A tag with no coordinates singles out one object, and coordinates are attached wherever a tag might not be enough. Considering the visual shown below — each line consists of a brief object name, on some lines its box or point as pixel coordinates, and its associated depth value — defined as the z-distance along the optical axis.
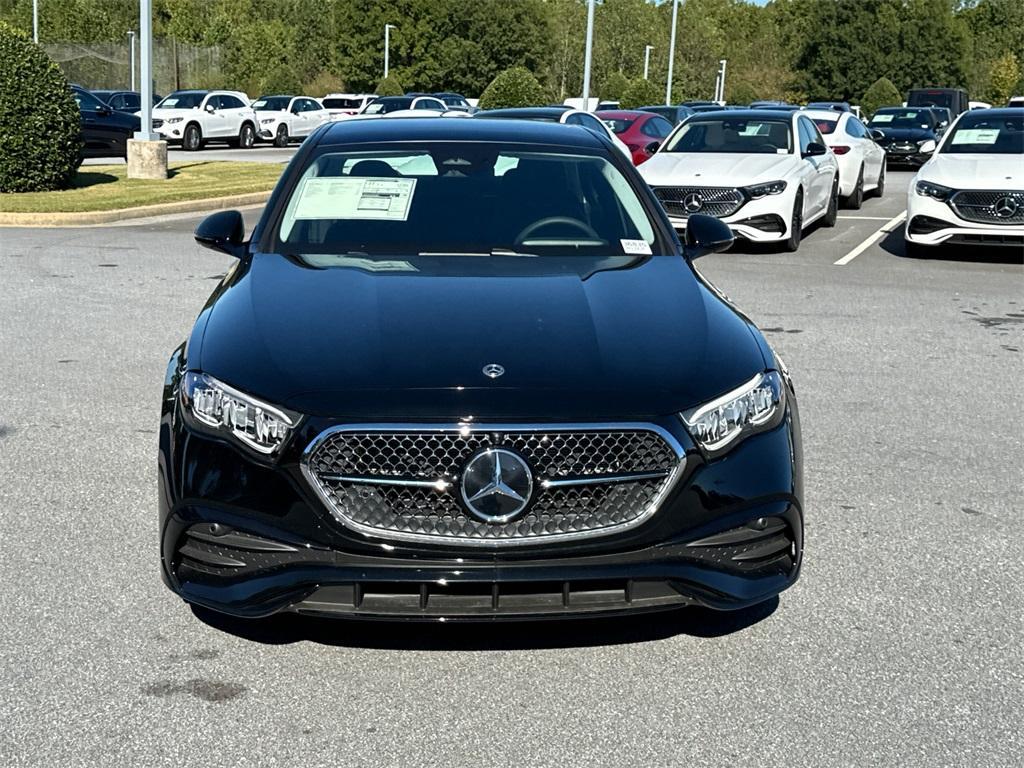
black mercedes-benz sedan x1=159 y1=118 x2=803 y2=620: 3.60
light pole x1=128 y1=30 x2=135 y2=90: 50.12
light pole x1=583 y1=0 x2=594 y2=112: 39.00
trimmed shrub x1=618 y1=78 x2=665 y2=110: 56.03
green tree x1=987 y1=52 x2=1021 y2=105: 99.94
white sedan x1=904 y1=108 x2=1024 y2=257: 13.43
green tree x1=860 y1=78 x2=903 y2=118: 74.75
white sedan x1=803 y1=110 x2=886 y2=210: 19.80
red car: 23.41
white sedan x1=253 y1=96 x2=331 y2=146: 39.62
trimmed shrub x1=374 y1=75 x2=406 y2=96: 63.59
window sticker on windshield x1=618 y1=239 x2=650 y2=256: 5.18
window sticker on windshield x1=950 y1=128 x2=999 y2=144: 14.98
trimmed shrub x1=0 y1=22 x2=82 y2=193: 18.41
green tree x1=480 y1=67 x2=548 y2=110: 37.34
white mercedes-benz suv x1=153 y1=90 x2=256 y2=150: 34.94
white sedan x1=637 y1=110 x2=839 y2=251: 14.37
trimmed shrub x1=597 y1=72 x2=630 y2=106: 62.47
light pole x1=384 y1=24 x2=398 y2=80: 80.94
